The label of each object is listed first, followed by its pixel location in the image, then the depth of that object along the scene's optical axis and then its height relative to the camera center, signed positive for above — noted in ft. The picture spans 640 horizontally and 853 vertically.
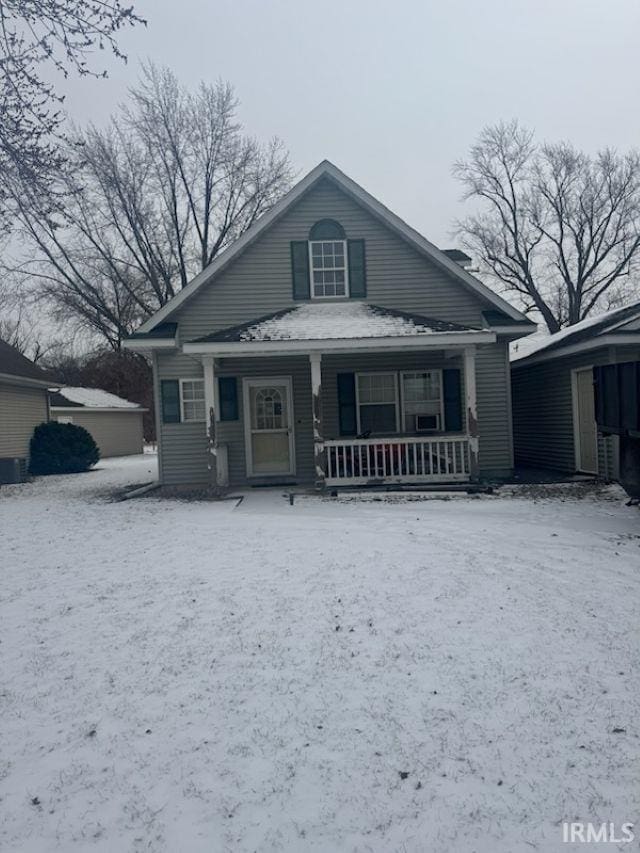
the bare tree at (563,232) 111.14 +35.56
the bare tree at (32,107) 17.52 +10.22
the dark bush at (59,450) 63.72 -1.51
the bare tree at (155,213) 86.22 +33.15
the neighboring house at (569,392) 36.32 +1.89
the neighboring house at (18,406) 55.62 +3.13
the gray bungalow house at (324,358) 41.83 +4.67
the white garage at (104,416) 87.25 +2.79
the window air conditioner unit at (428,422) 42.37 -0.01
